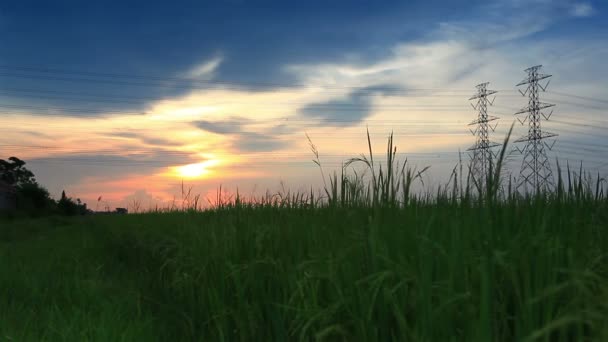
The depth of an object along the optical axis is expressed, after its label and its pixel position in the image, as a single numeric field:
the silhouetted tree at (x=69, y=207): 44.06
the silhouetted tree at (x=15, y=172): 53.31
